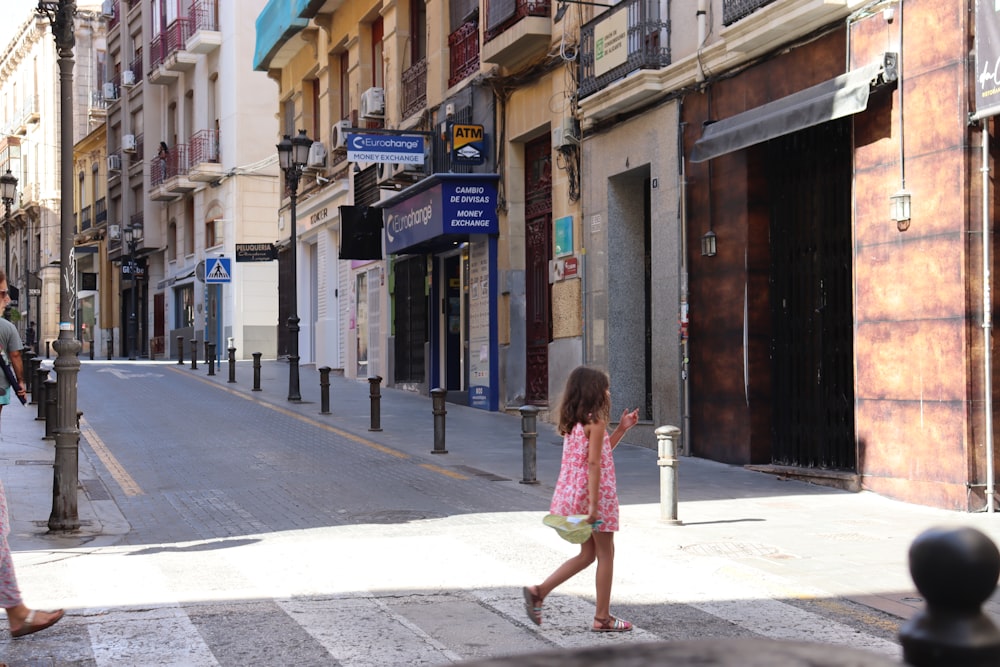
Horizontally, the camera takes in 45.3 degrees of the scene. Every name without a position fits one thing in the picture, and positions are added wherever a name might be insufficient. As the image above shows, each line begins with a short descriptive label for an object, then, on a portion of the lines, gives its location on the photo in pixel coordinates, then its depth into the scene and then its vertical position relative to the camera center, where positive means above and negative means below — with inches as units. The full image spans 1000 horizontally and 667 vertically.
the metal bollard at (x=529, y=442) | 458.0 -41.0
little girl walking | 235.3 -29.1
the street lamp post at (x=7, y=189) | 1293.1 +165.5
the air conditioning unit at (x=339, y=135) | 1093.1 +186.9
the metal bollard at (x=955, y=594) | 56.7 -12.6
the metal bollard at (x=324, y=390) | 746.8 -32.8
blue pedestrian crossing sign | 1182.3 +66.8
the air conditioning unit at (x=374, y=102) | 1001.5 +196.6
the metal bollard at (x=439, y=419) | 561.9 -39.1
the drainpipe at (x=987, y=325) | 381.7 +1.3
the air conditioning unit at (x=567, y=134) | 674.8 +113.7
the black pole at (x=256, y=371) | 925.8 -25.2
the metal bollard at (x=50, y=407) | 599.1 -33.9
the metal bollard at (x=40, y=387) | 722.8 -28.9
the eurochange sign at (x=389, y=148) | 821.2 +131.3
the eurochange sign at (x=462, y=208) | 777.6 +84.0
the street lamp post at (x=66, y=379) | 360.8 -11.5
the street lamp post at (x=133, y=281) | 1750.7 +92.3
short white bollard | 361.1 -41.8
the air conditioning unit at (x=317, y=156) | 1170.6 +178.4
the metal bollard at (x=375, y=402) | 658.2 -35.9
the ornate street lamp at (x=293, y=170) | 832.9 +126.0
